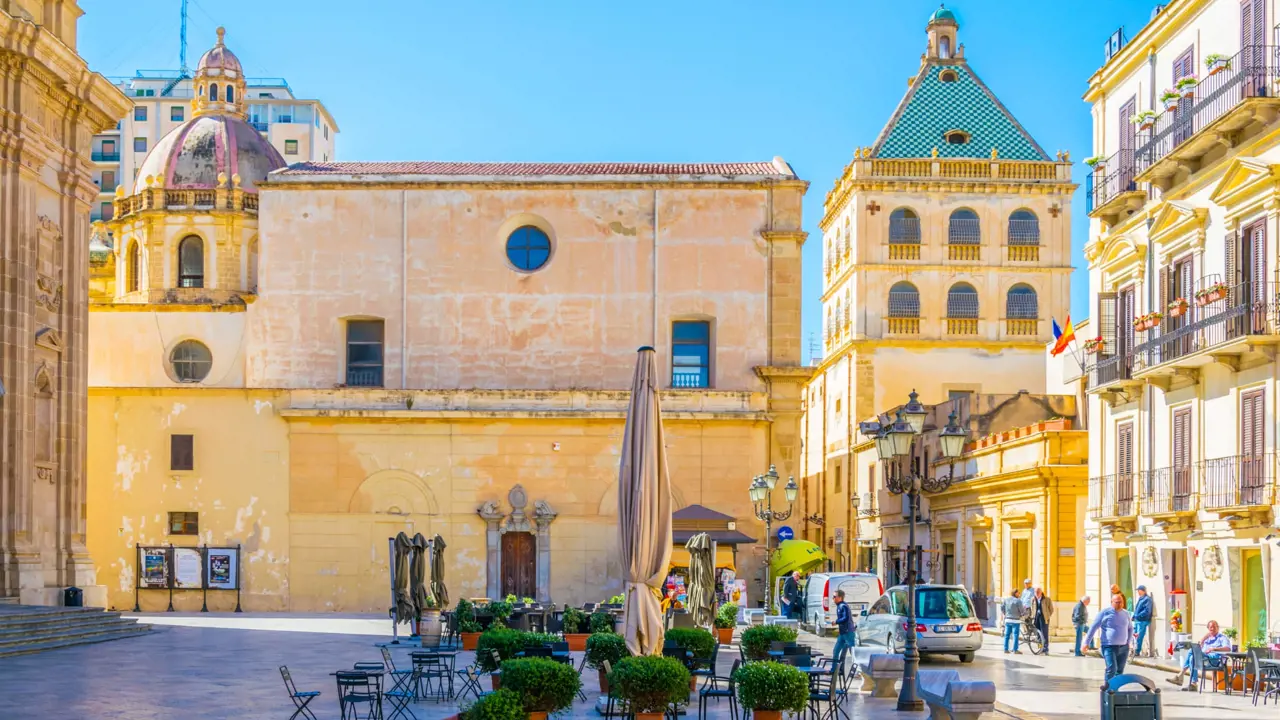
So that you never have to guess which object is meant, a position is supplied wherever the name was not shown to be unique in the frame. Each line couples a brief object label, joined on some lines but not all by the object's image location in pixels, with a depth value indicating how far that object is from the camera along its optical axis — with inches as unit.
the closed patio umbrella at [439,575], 1225.4
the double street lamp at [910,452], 749.3
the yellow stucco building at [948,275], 2218.3
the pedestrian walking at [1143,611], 1038.4
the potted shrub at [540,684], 595.5
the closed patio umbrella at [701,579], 1188.5
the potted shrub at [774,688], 614.2
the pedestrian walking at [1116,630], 834.2
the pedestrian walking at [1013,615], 1201.4
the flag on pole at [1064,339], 1535.4
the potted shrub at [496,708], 532.7
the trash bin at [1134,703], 539.2
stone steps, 1042.1
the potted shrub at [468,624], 1090.7
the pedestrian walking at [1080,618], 1154.0
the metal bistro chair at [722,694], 644.1
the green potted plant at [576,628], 1076.6
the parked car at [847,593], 1413.6
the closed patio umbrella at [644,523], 711.7
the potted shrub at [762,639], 810.8
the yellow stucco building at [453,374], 1699.1
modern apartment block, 3988.7
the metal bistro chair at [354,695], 629.3
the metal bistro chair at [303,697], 613.0
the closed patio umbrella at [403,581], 1155.3
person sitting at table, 901.3
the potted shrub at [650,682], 600.7
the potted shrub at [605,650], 745.0
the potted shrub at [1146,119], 1108.5
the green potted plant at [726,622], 1201.8
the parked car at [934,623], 1071.6
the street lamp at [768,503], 1395.2
